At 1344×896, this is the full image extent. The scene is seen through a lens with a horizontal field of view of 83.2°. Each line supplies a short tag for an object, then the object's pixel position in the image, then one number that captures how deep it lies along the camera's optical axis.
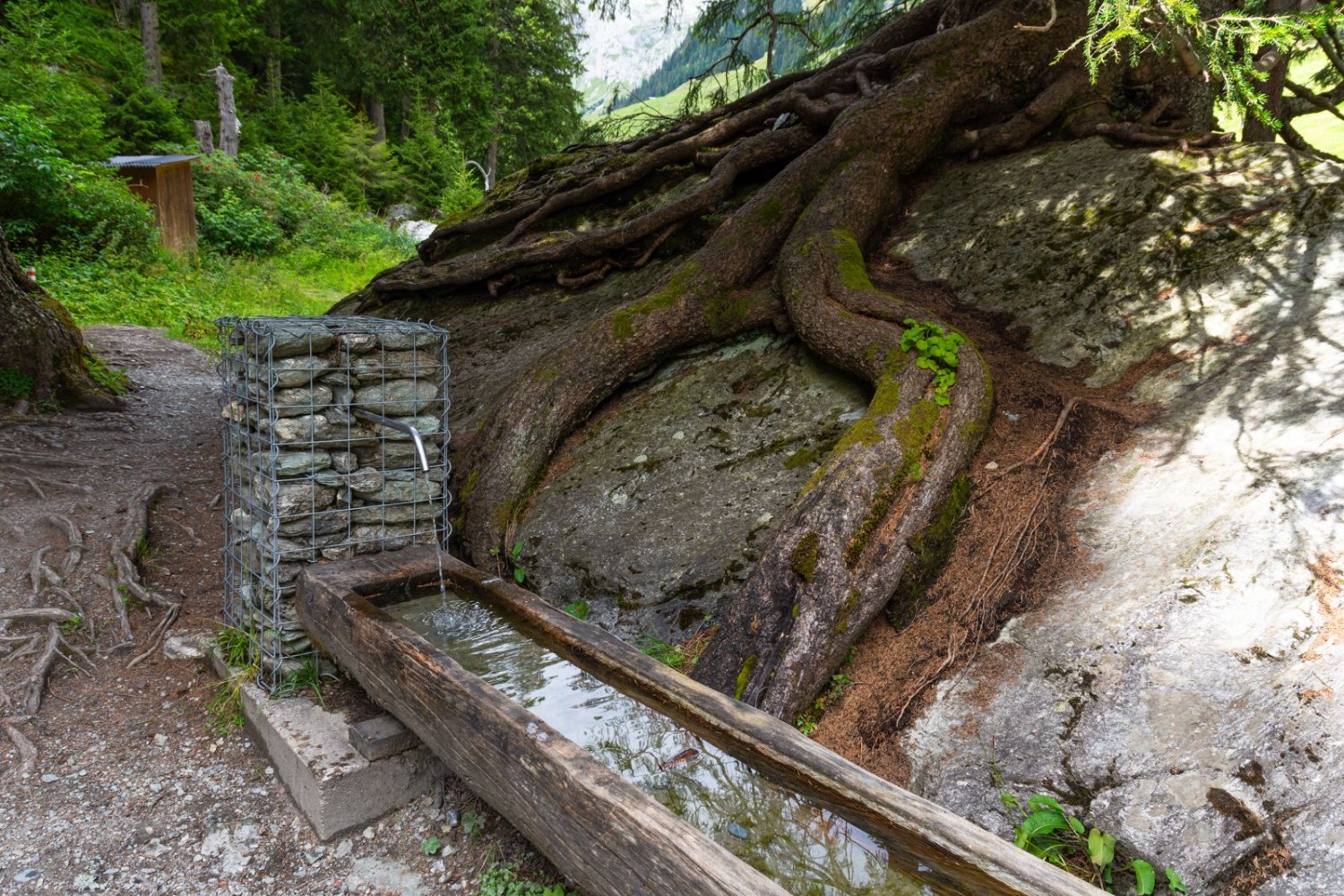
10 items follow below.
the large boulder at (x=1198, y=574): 2.36
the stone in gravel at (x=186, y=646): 4.00
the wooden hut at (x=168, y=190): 11.98
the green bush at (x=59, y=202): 9.65
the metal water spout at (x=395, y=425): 3.20
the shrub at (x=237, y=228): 13.97
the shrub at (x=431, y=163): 20.88
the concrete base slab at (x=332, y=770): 2.93
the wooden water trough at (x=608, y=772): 1.79
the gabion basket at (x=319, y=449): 3.37
